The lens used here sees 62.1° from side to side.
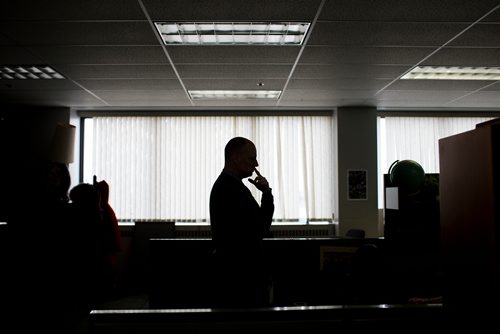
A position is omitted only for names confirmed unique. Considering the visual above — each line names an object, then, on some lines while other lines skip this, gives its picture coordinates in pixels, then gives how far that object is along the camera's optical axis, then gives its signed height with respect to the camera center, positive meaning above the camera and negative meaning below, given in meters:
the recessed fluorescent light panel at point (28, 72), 4.35 +1.32
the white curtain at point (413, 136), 6.67 +0.88
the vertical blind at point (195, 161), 6.54 +0.49
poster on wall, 6.34 +0.10
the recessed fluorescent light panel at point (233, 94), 5.54 +1.33
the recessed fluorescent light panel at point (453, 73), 4.52 +1.32
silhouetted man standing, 2.08 -0.27
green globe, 3.22 +0.12
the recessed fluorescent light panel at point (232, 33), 3.30 +1.33
